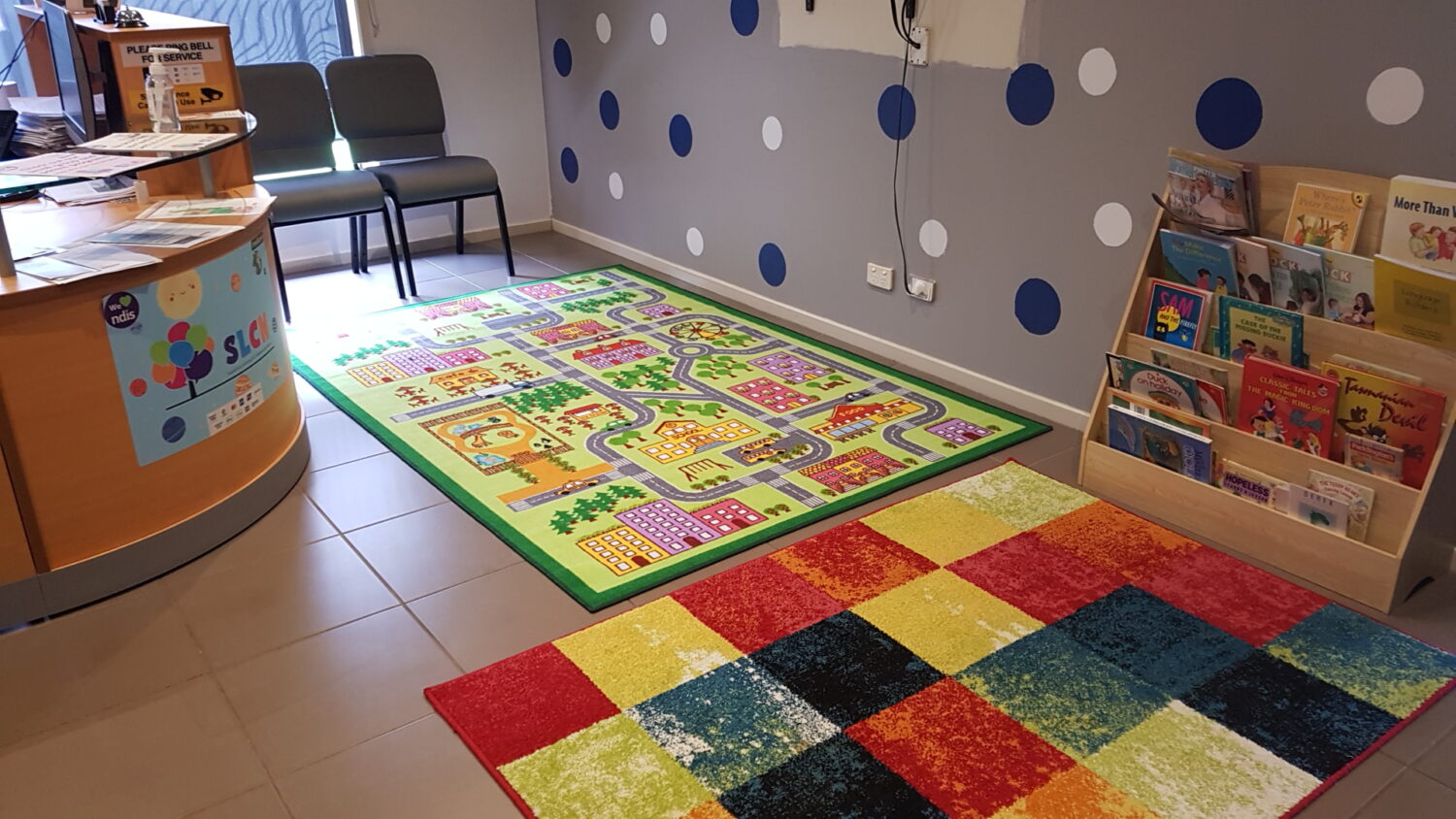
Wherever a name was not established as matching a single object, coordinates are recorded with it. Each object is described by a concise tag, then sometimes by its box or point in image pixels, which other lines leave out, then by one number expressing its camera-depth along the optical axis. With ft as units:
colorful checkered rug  6.86
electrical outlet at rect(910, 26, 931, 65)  12.16
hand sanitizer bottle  10.54
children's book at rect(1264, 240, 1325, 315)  8.94
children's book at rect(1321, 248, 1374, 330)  8.68
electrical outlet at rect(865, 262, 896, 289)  13.55
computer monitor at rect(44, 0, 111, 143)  10.80
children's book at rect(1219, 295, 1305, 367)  9.08
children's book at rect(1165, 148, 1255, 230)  9.32
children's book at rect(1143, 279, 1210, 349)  9.71
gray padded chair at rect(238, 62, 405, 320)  14.99
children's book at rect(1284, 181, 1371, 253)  8.81
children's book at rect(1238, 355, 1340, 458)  8.84
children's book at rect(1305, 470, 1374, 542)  8.64
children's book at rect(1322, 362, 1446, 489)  8.32
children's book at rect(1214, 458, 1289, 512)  9.21
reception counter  8.27
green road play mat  9.96
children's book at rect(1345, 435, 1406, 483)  8.52
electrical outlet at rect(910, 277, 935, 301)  13.10
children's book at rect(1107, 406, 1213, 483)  9.67
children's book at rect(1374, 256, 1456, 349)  8.10
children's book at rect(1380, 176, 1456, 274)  8.12
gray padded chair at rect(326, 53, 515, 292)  16.05
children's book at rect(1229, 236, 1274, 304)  9.24
